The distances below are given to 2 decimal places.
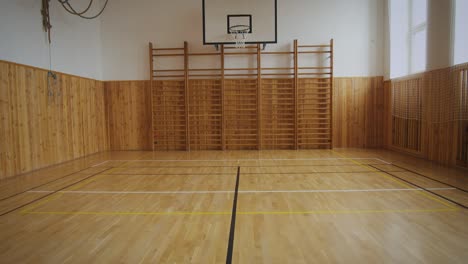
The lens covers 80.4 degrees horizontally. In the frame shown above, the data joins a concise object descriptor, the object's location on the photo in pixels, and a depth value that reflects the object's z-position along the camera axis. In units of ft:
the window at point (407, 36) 22.57
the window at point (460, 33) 17.63
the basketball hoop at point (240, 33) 24.81
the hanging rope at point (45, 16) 19.99
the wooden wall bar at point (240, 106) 27.50
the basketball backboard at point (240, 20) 24.81
